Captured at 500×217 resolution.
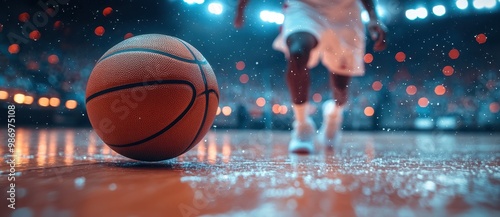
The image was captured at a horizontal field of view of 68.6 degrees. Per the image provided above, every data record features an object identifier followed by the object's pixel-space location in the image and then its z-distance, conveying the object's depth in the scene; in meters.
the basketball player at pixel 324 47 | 2.02
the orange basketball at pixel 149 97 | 1.05
